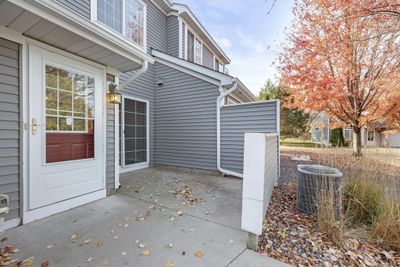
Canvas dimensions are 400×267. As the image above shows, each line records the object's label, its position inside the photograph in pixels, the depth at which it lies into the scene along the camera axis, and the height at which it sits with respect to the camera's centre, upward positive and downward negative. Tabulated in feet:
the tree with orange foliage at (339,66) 23.67 +8.68
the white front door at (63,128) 9.17 +0.14
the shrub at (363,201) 9.77 -3.58
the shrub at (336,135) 51.50 -0.97
